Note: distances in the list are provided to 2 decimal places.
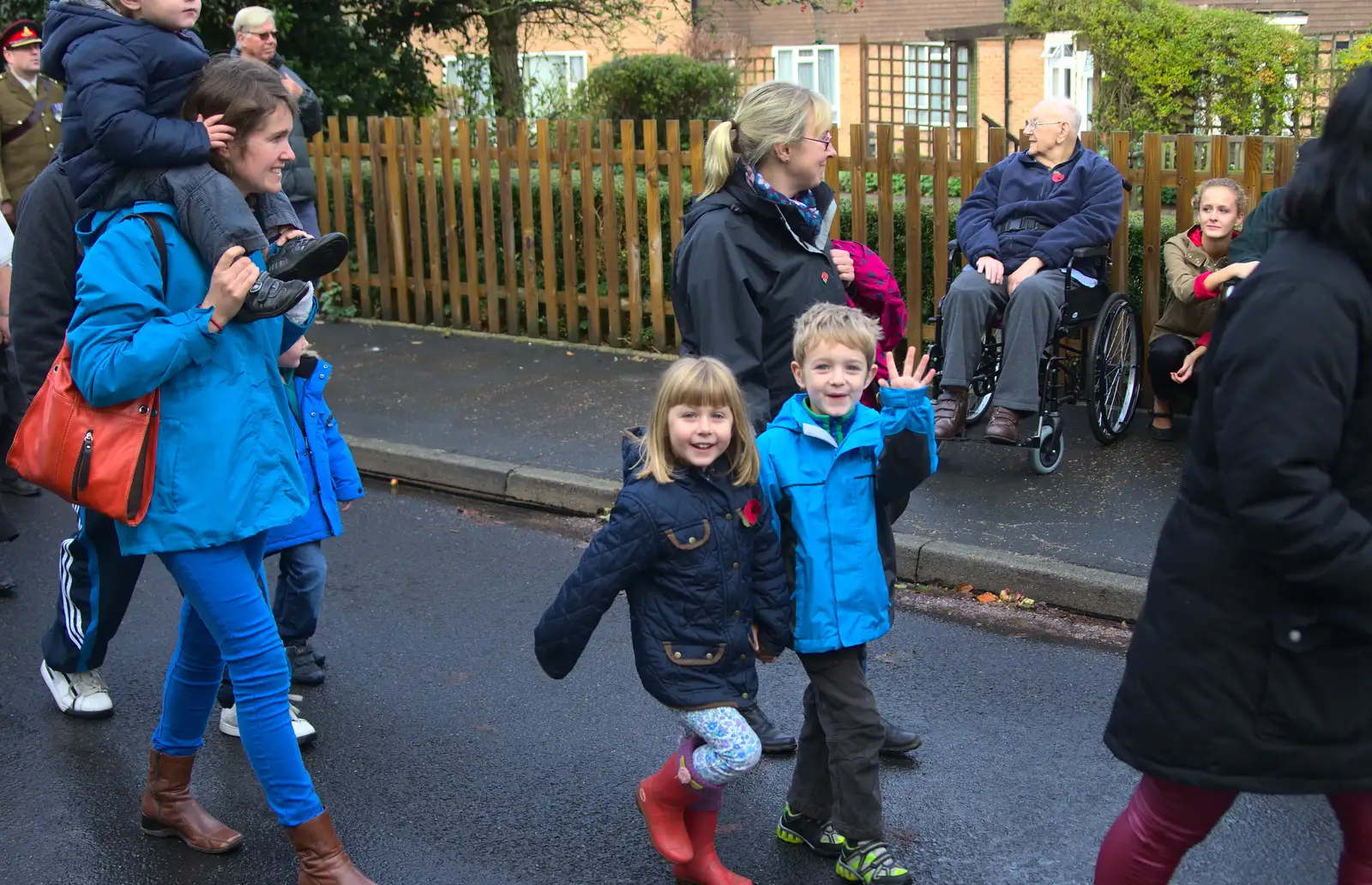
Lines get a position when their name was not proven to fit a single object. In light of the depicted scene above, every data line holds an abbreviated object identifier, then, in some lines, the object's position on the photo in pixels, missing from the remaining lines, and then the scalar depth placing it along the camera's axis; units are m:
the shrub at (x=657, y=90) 14.19
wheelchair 6.61
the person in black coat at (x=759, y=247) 3.66
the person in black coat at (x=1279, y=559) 2.33
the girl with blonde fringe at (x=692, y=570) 3.23
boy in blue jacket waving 3.38
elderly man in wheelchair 6.55
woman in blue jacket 3.21
